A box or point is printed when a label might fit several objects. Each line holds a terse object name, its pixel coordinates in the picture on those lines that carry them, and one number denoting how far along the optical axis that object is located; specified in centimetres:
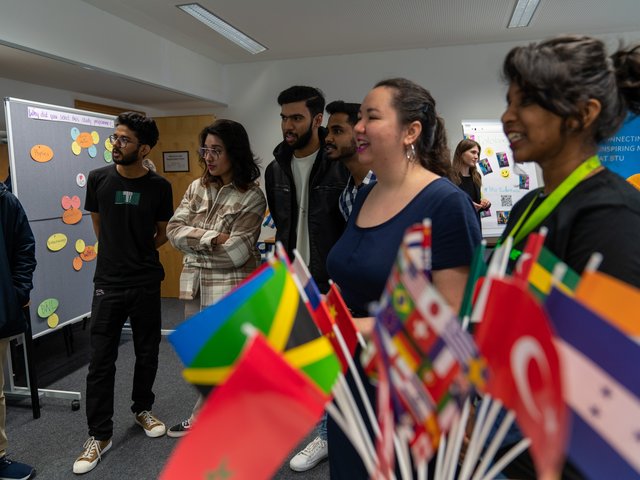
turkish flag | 40
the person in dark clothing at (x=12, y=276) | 212
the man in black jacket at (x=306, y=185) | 214
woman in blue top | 109
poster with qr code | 494
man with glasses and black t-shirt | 232
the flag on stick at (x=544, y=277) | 56
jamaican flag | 54
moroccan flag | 46
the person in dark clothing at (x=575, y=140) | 74
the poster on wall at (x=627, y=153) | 328
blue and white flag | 44
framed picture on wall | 573
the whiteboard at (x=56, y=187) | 292
